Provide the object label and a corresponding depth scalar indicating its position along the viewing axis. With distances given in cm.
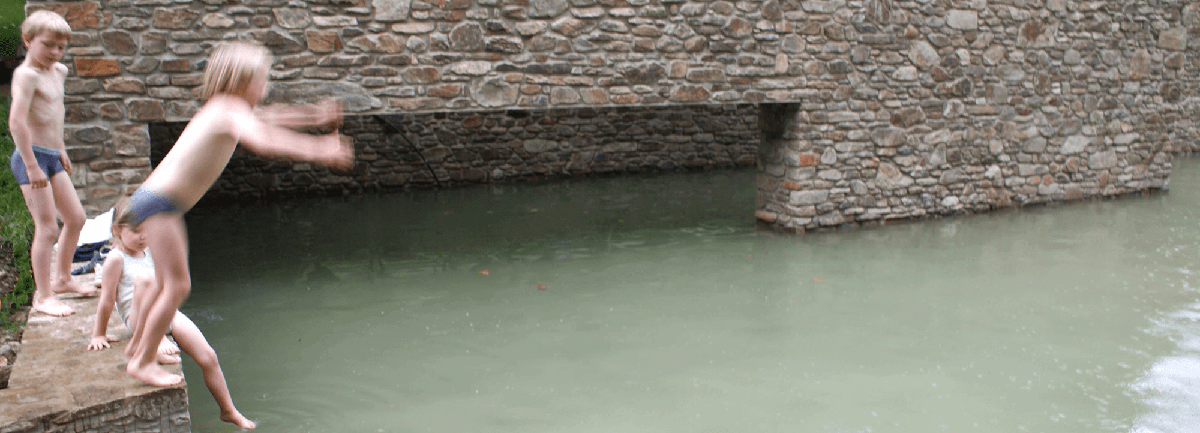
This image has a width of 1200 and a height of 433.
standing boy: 306
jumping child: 227
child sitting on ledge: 275
